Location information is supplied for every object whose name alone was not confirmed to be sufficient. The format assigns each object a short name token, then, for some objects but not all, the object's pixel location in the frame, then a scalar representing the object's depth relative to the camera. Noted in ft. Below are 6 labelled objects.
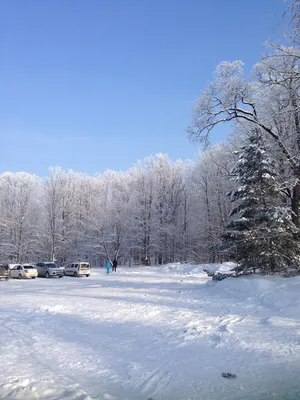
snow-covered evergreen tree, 56.75
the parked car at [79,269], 118.42
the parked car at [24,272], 114.93
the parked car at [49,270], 117.60
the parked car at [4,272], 109.40
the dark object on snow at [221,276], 63.98
